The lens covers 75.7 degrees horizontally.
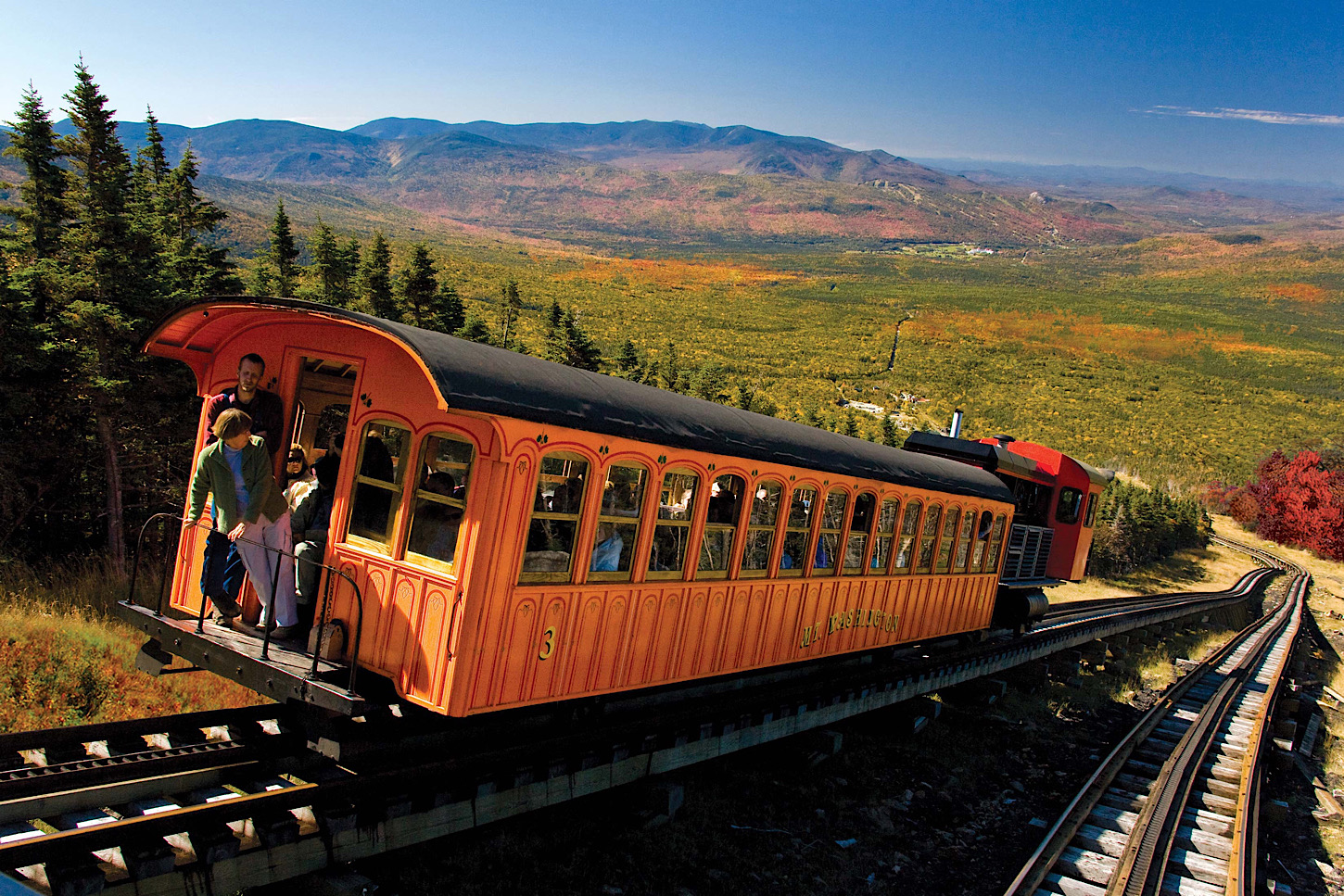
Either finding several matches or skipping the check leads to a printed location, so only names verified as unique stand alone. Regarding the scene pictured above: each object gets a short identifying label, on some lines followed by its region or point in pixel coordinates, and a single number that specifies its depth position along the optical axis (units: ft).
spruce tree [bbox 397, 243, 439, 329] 90.17
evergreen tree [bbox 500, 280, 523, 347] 132.57
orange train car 19.57
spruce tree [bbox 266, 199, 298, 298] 88.48
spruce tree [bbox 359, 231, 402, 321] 87.30
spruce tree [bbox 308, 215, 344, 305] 93.20
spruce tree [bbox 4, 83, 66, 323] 57.82
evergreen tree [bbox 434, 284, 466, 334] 94.46
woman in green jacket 20.40
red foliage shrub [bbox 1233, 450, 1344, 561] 195.74
